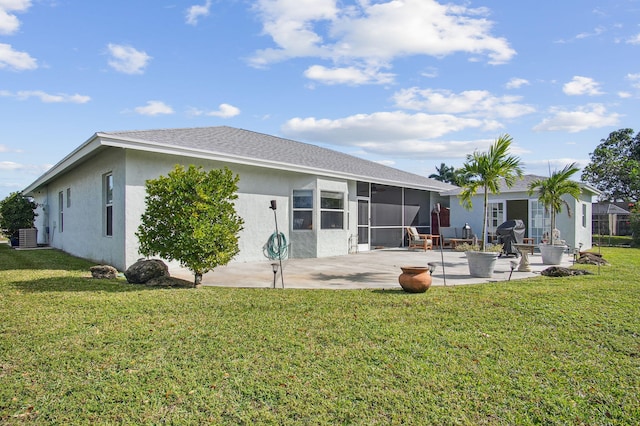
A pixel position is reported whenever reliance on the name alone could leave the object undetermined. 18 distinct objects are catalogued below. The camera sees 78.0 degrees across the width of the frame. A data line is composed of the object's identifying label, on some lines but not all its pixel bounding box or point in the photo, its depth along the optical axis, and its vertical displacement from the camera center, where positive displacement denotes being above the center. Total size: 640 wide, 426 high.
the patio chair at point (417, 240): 16.95 -0.86
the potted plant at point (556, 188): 12.77 +1.02
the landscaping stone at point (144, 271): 7.71 -0.99
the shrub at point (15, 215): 18.23 +0.32
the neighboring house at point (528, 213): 16.20 +0.28
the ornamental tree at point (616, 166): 33.03 +4.57
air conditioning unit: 16.83 -0.69
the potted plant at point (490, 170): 9.08 +1.21
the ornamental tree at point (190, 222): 7.10 -0.01
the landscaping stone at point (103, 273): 8.28 -1.08
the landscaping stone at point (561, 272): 9.12 -1.23
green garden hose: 12.31 -0.82
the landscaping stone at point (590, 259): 11.58 -1.19
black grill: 13.38 -0.48
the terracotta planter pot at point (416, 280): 6.90 -1.05
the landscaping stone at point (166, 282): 7.58 -1.19
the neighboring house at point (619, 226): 30.44 -0.55
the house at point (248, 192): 9.49 +0.97
